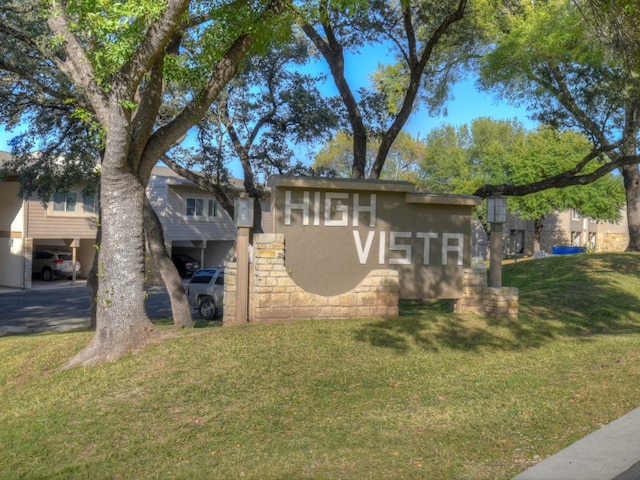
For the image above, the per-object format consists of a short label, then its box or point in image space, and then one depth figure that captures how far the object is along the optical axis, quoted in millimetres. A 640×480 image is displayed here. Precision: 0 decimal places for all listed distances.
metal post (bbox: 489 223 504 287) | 12812
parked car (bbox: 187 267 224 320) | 20016
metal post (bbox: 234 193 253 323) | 11250
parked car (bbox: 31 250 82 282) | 34188
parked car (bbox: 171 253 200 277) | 36969
